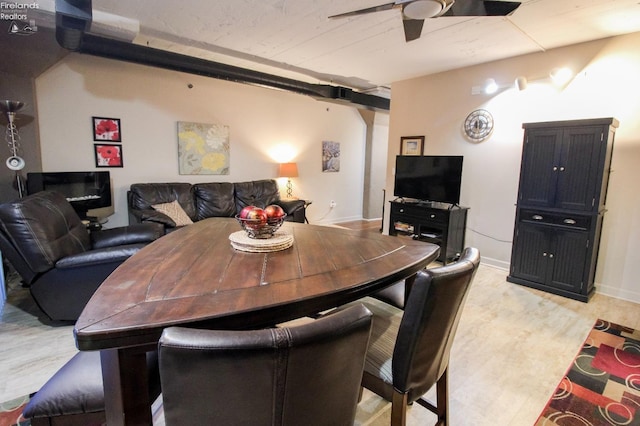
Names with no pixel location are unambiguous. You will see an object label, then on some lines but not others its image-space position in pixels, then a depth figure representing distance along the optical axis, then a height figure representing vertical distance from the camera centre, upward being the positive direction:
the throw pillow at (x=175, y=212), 4.12 -0.58
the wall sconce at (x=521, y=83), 3.71 +1.06
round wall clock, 4.15 +0.65
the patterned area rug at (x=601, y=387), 1.73 -1.27
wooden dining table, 0.87 -0.41
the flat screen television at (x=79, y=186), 3.50 -0.25
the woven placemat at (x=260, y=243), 1.56 -0.37
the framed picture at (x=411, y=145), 4.88 +0.43
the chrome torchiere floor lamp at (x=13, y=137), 3.15 +0.27
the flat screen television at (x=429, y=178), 4.12 -0.06
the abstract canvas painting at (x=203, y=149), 4.81 +0.29
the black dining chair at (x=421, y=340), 1.07 -0.62
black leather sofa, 4.15 -0.45
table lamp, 5.75 -0.01
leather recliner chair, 2.22 -0.67
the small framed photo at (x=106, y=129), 4.09 +0.46
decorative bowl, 1.64 -0.30
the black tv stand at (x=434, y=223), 4.11 -0.68
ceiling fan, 2.00 +1.10
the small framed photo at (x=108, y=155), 4.14 +0.14
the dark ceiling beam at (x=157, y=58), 2.74 +1.23
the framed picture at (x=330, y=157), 6.63 +0.29
